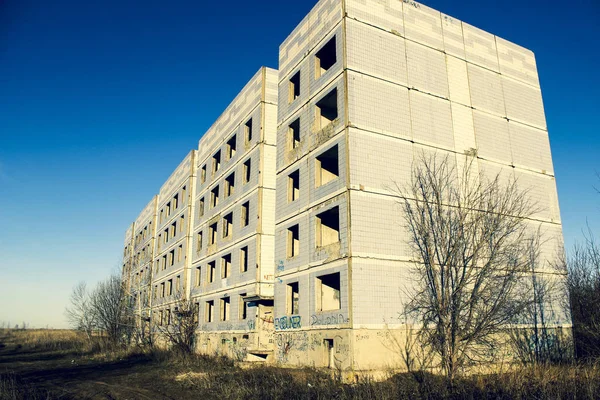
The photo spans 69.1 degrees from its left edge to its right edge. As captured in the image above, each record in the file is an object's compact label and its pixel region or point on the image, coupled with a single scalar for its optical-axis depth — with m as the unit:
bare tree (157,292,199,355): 27.91
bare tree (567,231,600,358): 19.50
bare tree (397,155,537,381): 15.89
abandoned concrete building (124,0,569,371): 16.48
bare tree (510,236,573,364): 18.35
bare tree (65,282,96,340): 43.63
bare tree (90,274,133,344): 40.12
